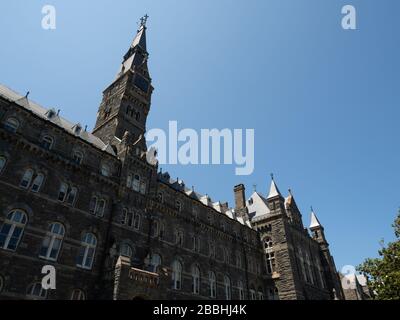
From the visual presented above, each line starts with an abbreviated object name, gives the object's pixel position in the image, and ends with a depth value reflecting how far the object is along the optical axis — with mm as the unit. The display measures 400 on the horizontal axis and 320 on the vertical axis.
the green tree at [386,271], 24406
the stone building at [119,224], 19438
